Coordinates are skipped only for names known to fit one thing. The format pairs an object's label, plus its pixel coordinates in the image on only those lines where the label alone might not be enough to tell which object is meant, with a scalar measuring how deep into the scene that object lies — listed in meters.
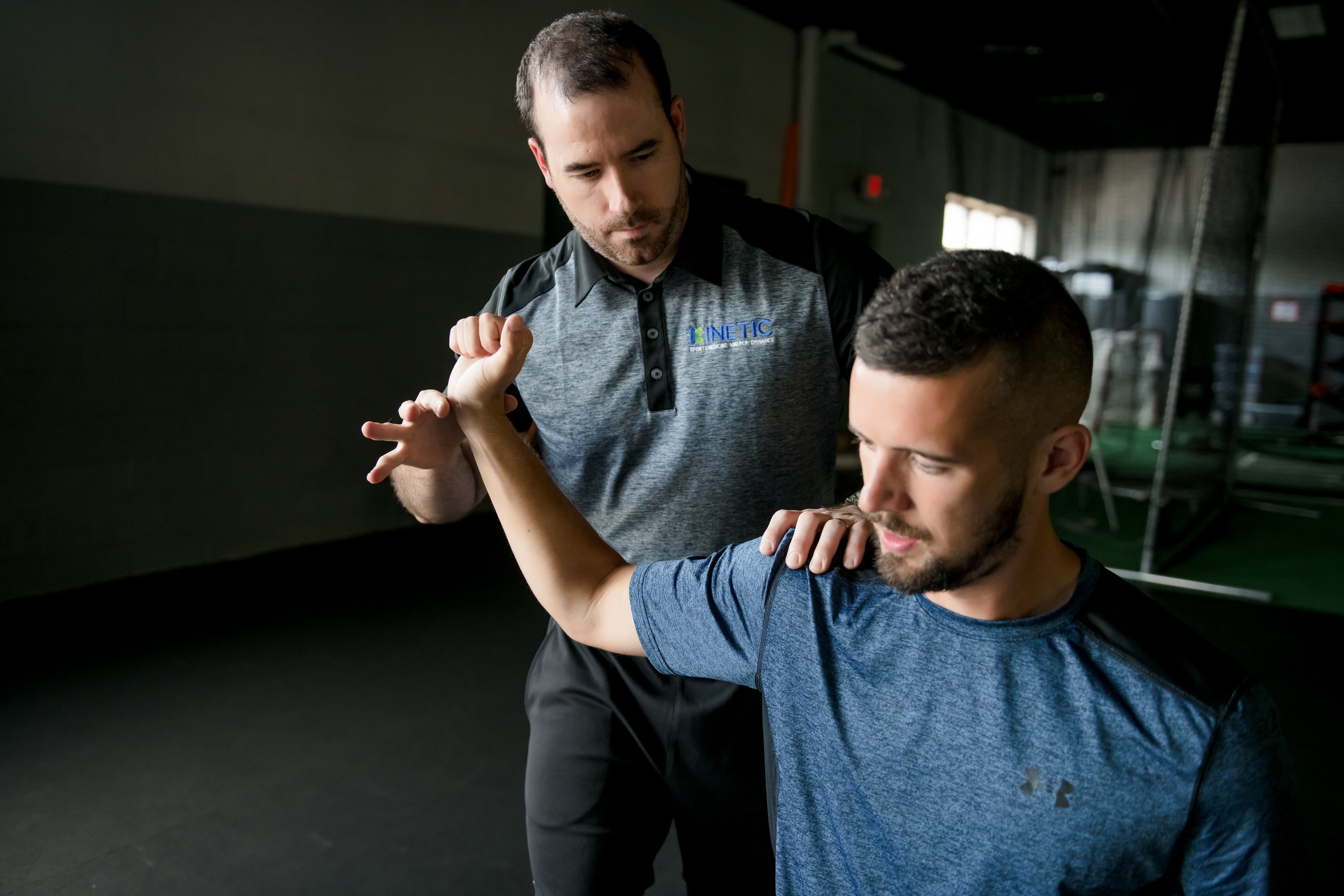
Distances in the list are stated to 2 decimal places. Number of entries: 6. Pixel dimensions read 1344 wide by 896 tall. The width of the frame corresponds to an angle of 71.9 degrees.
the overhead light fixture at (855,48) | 6.86
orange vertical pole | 7.07
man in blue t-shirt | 0.83
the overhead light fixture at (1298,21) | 6.23
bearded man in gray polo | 1.29
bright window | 9.66
